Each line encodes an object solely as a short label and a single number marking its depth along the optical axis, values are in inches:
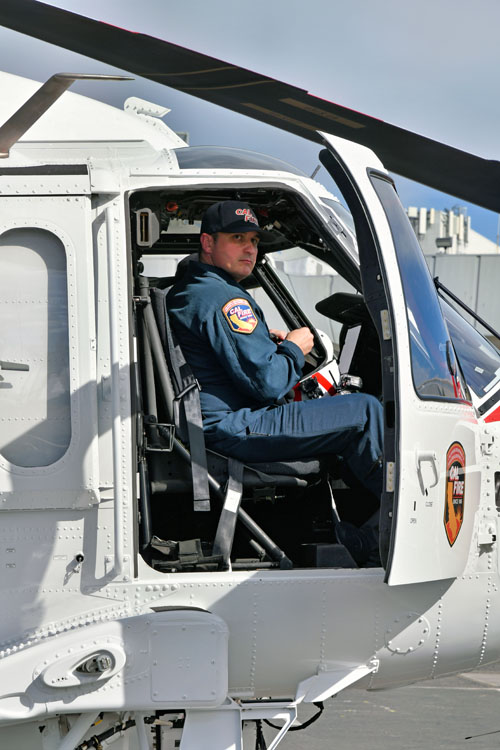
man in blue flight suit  281.3
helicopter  252.2
